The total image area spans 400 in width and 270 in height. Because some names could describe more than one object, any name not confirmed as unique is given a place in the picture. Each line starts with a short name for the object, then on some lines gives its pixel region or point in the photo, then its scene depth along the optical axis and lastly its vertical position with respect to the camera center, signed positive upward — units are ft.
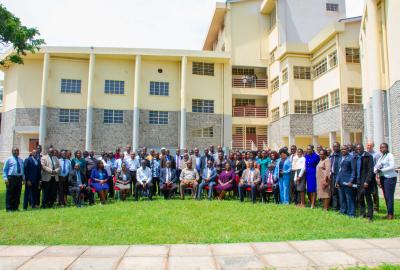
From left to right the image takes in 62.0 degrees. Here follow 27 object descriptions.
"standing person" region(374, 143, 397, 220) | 26.16 -1.45
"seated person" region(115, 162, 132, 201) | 37.91 -3.03
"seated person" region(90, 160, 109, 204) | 35.81 -2.84
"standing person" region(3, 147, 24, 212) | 30.78 -2.47
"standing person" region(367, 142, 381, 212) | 28.17 -2.50
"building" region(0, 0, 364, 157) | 83.05 +16.95
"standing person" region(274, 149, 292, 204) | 34.86 -2.03
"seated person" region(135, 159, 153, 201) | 38.29 -2.94
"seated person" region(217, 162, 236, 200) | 38.40 -2.96
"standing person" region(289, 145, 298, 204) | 34.14 -2.47
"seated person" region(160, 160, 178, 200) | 38.78 -2.97
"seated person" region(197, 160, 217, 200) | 38.81 -2.68
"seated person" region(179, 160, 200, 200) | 39.36 -2.75
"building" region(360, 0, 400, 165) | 45.50 +12.84
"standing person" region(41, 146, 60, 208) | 33.47 -2.38
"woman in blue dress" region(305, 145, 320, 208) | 32.35 -1.54
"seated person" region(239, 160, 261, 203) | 36.32 -2.79
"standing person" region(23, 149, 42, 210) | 32.14 -2.30
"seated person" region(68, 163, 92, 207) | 34.32 -3.40
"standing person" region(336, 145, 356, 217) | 27.12 -2.20
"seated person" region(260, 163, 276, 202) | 36.19 -2.95
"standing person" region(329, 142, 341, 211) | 30.20 -1.53
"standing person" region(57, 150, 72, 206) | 34.53 -2.49
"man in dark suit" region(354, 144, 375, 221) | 25.62 -1.65
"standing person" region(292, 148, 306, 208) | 32.58 -1.74
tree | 45.21 +16.67
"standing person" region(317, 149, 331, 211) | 30.55 -2.21
